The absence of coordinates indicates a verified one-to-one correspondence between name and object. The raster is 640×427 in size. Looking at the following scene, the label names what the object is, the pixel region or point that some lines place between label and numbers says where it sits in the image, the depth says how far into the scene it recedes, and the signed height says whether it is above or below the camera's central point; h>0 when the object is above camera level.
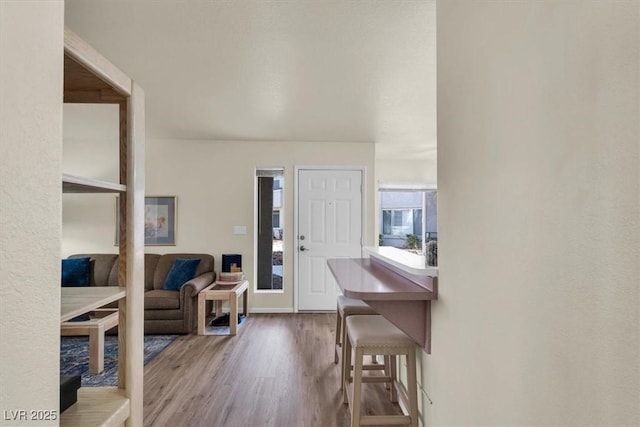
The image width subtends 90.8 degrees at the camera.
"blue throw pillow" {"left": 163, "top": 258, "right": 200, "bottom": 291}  3.89 -0.73
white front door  4.48 -0.18
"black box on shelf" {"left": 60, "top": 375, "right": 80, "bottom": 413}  0.96 -0.55
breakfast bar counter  1.54 -0.40
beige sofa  3.63 -0.92
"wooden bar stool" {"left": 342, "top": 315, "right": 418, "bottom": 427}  1.73 -0.78
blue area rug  2.63 -1.39
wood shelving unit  1.06 -0.06
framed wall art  4.44 -0.09
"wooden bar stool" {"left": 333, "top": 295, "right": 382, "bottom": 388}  2.40 -0.73
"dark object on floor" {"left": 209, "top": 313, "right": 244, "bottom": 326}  4.00 -1.38
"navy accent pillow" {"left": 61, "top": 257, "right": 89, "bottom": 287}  3.65 -0.68
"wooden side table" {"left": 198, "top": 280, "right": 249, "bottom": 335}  3.63 -1.01
